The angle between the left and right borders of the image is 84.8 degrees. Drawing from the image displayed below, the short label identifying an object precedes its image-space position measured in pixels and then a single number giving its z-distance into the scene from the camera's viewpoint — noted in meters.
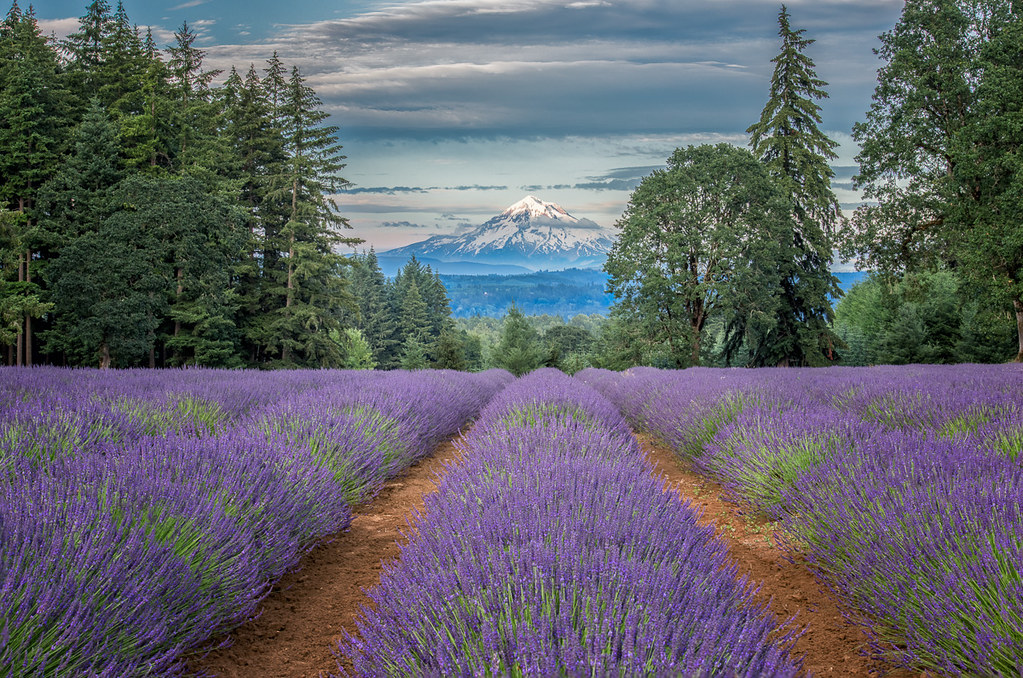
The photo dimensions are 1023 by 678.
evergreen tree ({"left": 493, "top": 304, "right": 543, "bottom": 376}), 42.75
